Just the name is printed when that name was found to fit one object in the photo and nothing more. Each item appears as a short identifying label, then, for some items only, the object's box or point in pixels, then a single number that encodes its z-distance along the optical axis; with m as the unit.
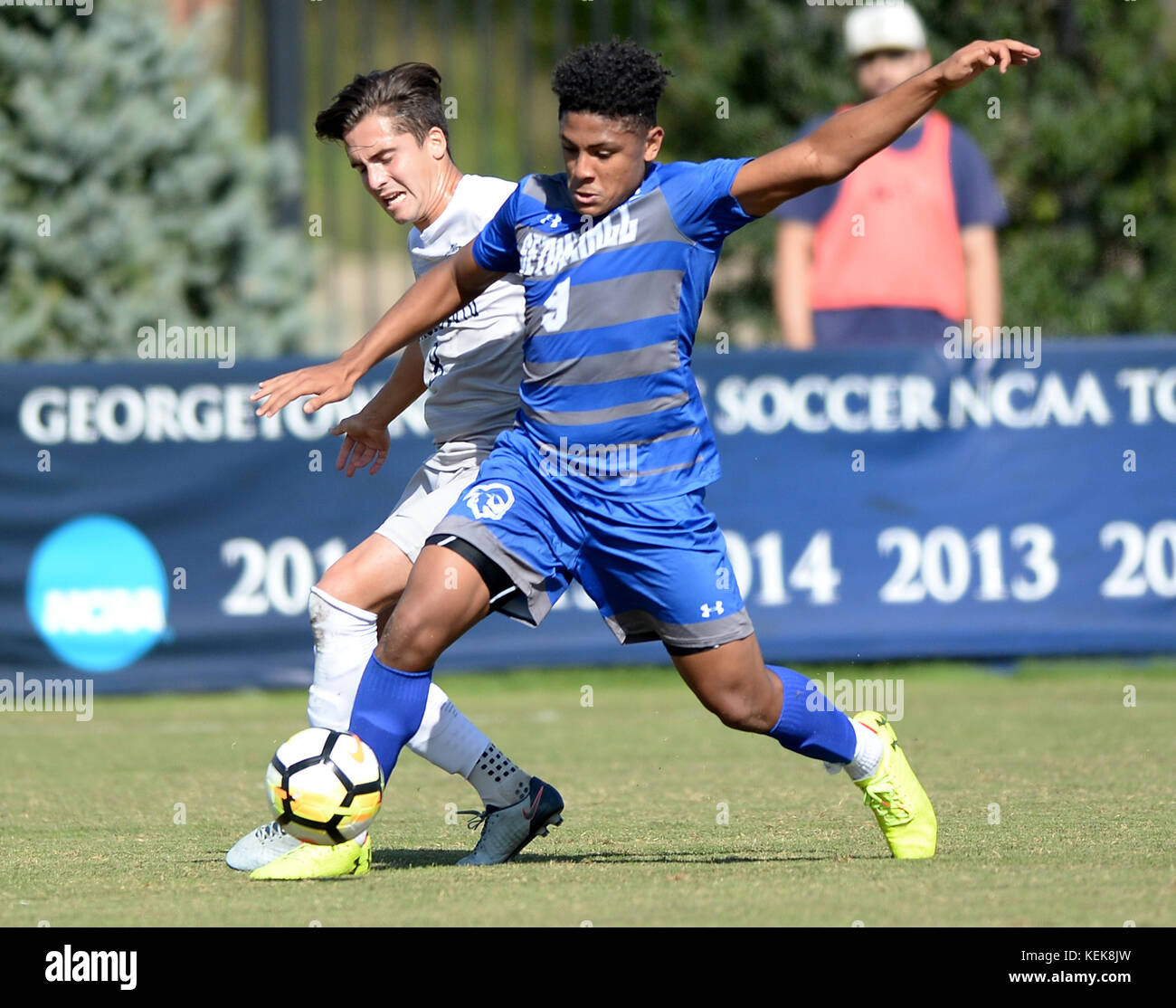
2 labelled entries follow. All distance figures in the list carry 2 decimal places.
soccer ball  8.86
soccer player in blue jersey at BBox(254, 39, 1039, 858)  9.01
